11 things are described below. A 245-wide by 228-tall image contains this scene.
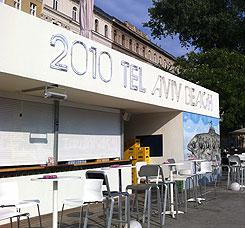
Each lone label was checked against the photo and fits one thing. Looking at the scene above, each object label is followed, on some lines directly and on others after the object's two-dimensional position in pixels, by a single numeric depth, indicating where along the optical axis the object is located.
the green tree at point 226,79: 21.58
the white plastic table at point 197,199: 9.90
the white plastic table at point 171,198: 8.14
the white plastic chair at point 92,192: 5.67
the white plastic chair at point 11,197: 5.39
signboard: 6.56
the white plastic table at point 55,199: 5.24
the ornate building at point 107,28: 38.12
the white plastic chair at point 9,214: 4.84
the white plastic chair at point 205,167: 10.16
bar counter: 7.66
